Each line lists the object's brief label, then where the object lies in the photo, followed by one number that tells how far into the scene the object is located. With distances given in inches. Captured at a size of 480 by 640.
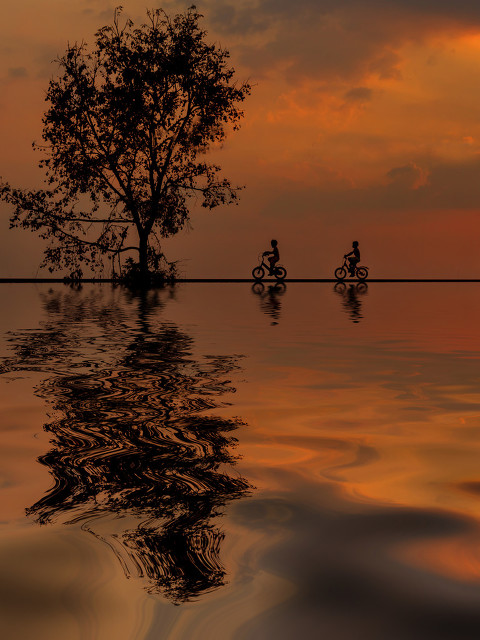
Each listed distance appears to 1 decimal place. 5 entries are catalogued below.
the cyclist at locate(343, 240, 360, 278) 1638.8
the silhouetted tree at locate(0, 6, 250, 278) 1251.8
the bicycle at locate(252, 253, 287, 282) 1579.7
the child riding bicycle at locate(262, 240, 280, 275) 1555.1
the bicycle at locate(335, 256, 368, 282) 1675.7
